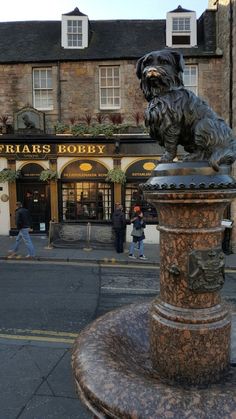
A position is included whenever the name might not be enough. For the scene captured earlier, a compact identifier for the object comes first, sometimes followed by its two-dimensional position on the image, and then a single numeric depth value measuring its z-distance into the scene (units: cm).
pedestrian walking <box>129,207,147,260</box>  1245
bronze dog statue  255
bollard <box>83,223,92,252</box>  1410
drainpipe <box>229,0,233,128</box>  1395
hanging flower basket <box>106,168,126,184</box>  1555
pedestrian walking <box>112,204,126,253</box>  1313
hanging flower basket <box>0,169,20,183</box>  1603
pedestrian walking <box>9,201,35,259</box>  1209
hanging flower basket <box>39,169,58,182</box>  1581
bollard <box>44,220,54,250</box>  1402
